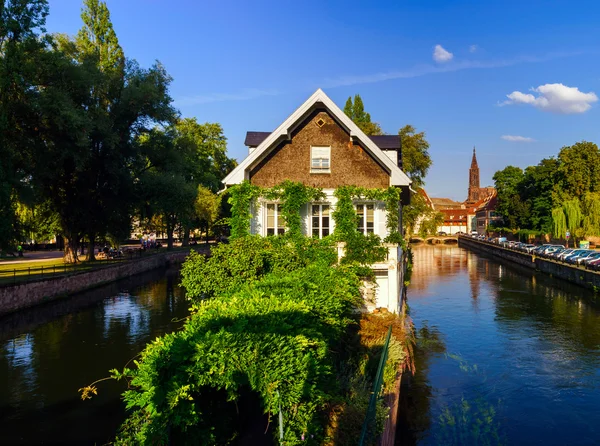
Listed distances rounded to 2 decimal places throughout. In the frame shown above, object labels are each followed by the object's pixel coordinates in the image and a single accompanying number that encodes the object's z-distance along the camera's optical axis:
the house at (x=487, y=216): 130.89
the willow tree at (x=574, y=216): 66.25
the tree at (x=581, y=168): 71.62
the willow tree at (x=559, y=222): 67.19
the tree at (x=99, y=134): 36.75
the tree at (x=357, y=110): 69.44
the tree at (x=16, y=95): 27.62
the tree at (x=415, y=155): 57.91
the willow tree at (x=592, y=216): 63.97
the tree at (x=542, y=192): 79.50
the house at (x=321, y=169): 21.52
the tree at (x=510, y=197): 94.94
